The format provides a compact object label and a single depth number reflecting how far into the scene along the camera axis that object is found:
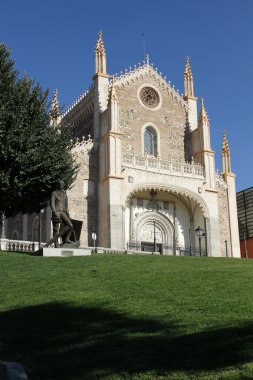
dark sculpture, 21.69
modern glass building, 51.24
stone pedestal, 21.61
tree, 25.78
